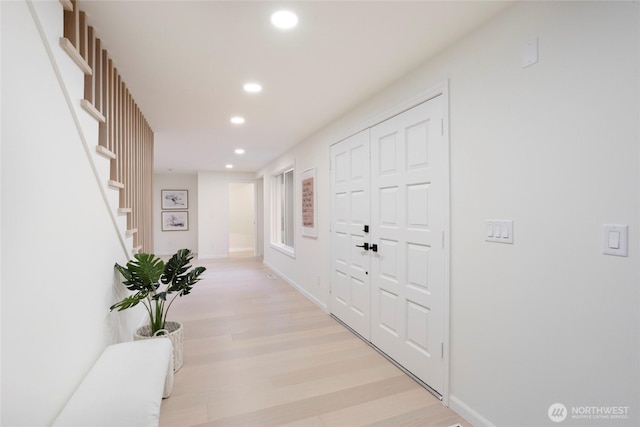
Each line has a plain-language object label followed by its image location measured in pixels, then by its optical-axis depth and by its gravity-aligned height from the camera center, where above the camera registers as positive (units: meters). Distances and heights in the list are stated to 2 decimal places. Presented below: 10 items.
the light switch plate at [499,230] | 1.66 -0.10
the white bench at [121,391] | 1.27 -0.80
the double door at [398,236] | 2.17 -0.19
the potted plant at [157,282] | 2.23 -0.53
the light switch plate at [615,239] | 1.22 -0.11
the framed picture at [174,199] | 8.70 +0.41
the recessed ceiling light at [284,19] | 1.69 +1.08
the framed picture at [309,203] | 4.27 +0.14
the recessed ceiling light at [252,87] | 2.63 +1.09
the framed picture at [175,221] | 8.72 -0.21
